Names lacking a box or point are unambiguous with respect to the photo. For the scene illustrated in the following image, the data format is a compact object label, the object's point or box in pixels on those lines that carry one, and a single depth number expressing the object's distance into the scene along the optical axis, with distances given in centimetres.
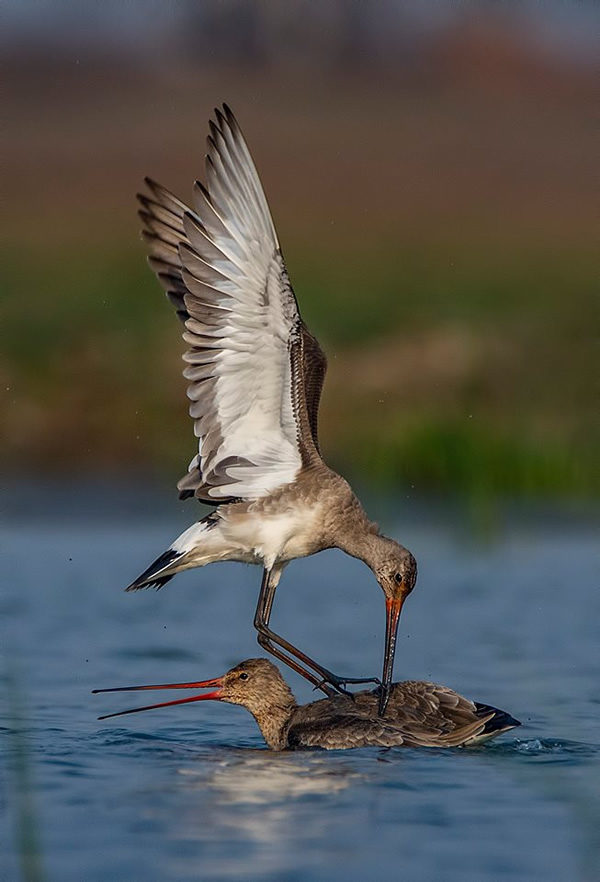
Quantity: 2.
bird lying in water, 1535
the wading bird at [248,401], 1559
